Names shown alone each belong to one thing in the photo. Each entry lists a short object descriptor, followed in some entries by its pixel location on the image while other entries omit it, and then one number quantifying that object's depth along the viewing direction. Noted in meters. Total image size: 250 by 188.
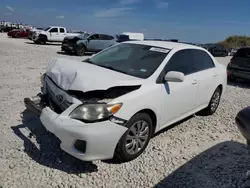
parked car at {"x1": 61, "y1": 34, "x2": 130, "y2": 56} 14.03
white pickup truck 19.70
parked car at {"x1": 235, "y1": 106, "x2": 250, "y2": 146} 1.90
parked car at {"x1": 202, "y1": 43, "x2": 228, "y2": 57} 21.97
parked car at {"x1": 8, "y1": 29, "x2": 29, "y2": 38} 25.77
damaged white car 2.29
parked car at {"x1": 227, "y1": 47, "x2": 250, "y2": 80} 7.20
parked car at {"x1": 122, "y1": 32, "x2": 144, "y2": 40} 21.10
